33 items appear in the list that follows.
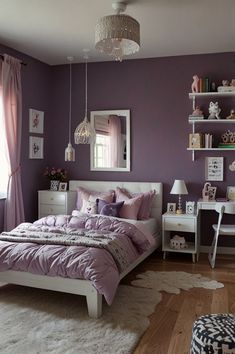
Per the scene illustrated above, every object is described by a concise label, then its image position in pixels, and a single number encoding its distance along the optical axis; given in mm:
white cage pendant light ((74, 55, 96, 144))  5223
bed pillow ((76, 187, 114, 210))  5039
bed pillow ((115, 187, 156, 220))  4969
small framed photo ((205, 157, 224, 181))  5082
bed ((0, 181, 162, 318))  3057
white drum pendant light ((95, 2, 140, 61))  3213
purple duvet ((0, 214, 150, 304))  3111
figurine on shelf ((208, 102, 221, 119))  4926
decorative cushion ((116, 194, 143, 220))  4762
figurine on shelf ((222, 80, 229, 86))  4910
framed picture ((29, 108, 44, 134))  5357
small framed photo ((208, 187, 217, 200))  5074
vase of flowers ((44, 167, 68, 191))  5625
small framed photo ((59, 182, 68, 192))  5613
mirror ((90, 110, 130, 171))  5453
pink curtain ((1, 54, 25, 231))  4715
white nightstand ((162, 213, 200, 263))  4715
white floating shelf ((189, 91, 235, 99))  4822
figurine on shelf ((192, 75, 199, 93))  4941
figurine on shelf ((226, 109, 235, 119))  4922
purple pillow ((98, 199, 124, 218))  4676
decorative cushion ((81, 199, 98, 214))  4820
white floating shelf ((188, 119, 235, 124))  4895
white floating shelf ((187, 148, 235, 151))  4910
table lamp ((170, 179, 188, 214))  4875
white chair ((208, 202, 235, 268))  4344
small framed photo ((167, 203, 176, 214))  5145
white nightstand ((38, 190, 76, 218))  5367
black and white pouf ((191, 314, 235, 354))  1950
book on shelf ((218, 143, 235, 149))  4899
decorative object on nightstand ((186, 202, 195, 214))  4941
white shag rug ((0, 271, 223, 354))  2592
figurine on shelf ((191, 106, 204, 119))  4953
